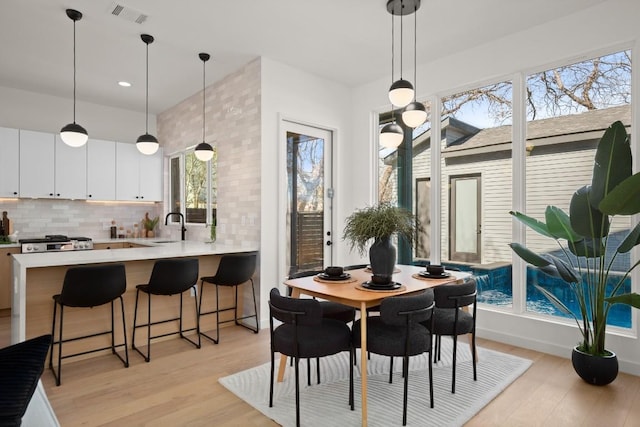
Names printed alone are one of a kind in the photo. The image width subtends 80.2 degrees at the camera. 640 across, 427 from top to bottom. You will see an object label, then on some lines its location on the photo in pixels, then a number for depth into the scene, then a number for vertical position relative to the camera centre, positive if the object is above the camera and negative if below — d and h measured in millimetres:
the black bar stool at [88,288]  2961 -597
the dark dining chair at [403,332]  2275 -791
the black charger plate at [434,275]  3068 -500
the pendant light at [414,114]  3031 +802
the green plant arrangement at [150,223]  6531 -153
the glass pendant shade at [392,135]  3373 +711
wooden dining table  2357 -524
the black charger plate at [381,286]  2618 -508
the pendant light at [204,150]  4388 +743
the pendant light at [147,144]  4125 +767
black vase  2832 -314
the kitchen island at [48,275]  3016 -541
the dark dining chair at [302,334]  2266 -786
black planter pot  2840 -1165
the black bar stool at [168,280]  3480 -615
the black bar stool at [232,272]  3914 -604
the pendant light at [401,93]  2893 +928
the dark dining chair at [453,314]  2633 -772
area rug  2418 -1293
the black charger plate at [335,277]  2979 -495
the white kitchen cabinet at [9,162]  5062 +705
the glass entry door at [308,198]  4750 +217
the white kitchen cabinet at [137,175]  6098 +654
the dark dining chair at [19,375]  1310 -601
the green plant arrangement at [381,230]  2760 -120
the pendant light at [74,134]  3525 +753
